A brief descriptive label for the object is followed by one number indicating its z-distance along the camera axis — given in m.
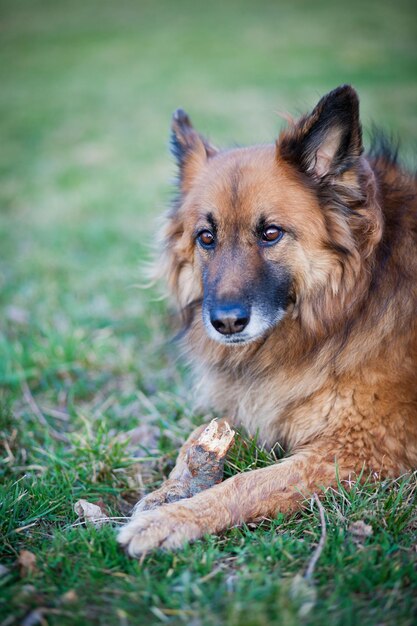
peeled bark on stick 2.79
